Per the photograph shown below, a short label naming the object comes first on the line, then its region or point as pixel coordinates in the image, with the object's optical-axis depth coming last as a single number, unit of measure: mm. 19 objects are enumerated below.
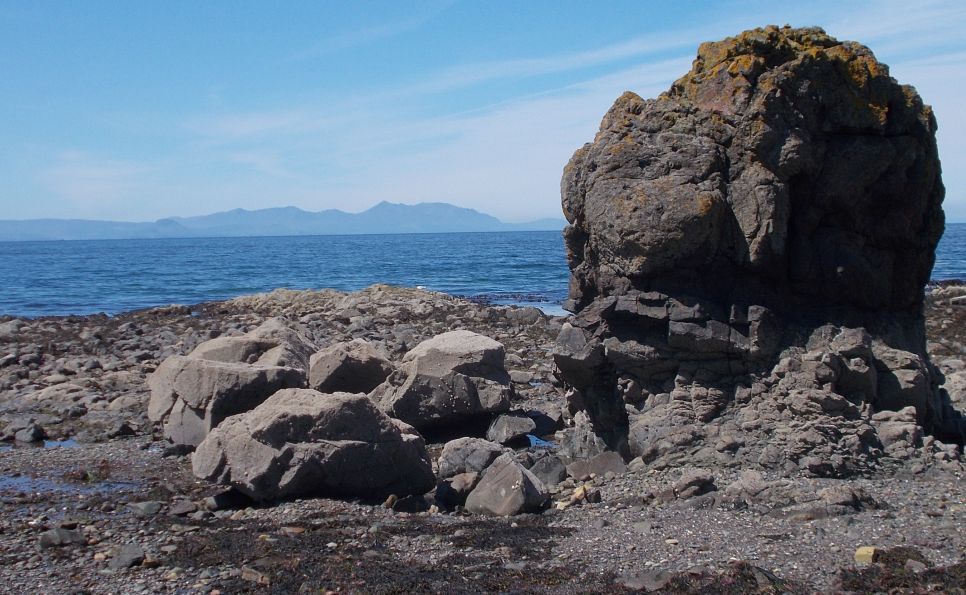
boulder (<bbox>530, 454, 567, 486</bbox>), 12391
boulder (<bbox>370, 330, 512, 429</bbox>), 15359
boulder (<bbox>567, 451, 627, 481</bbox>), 12328
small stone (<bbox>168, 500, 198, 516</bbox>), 11248
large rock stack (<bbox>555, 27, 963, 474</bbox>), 11703
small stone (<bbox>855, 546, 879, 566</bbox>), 8039
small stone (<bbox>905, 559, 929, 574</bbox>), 7797
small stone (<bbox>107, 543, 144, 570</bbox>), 9234
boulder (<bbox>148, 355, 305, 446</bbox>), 13836
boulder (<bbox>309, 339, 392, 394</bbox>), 16094
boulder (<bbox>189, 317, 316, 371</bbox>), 16323
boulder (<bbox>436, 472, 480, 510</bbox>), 11539
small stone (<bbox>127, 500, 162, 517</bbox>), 11281
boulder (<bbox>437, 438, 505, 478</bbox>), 12734
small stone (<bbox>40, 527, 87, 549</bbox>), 9922
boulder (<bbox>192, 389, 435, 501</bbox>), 11305
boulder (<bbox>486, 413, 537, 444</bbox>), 15211
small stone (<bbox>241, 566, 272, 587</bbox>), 8562
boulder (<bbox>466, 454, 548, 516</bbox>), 10742
